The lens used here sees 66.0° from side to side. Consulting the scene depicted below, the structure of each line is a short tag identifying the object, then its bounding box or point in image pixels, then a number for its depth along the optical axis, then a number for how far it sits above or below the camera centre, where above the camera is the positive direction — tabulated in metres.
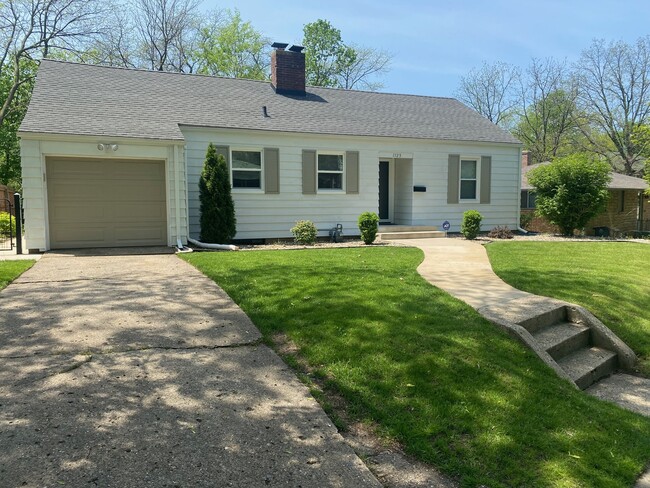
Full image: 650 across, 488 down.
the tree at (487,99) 40.47 +8.27
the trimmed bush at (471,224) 14.20 -0.66
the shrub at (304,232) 13.07 -0.83
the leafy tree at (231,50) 32.38 +9.85
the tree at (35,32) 24.69 +8.46
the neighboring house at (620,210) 21.58 -0.42
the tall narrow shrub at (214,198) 12.38 +0.05
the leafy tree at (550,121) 36.78 +6.08
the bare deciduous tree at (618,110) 34.06 +6.34
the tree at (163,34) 31.27 +10.37
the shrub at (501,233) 15.47 -1.02
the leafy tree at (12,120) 25.91 +4.30
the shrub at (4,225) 15.98 -0.81
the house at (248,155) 11.33 +1.20
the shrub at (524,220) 18.66 -0.72
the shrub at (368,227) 12.90 -0.68
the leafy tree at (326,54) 36.88 +10.90
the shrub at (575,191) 16.09 +0.31
